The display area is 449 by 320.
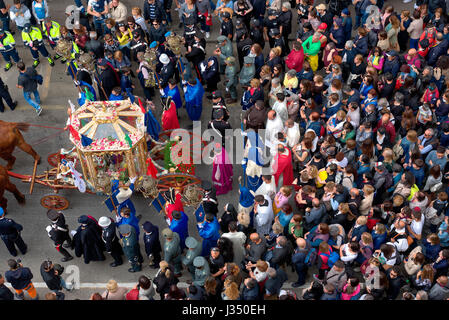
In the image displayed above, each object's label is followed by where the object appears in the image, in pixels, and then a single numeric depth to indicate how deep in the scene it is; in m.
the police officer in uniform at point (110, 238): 12.84
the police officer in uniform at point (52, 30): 17.88
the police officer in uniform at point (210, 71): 16.40
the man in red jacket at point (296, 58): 16.19
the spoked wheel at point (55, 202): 14.78
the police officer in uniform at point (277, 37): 16.62
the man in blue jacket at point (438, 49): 15.91
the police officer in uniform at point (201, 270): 11.99
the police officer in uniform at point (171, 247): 12.43
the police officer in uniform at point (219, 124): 14.90
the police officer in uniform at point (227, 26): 17.38
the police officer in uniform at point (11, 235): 13.19
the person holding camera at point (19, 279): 12.02
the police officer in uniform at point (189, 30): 17.33
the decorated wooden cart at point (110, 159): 13.80
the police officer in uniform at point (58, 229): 12.96
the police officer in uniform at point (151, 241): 12.74
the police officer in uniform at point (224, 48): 16.38
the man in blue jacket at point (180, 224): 12.86
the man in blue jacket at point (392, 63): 15.59
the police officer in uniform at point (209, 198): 13.23
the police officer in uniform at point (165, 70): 15.90
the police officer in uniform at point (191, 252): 12.31
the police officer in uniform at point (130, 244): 12.67
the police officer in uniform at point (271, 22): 17.33
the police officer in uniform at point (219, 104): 14.89
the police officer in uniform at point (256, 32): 17.20
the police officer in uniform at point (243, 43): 16.94
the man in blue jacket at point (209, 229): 12.71
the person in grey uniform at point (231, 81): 16.16
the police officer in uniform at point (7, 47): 17.69
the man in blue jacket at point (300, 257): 12.07
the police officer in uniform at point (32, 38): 17.84
